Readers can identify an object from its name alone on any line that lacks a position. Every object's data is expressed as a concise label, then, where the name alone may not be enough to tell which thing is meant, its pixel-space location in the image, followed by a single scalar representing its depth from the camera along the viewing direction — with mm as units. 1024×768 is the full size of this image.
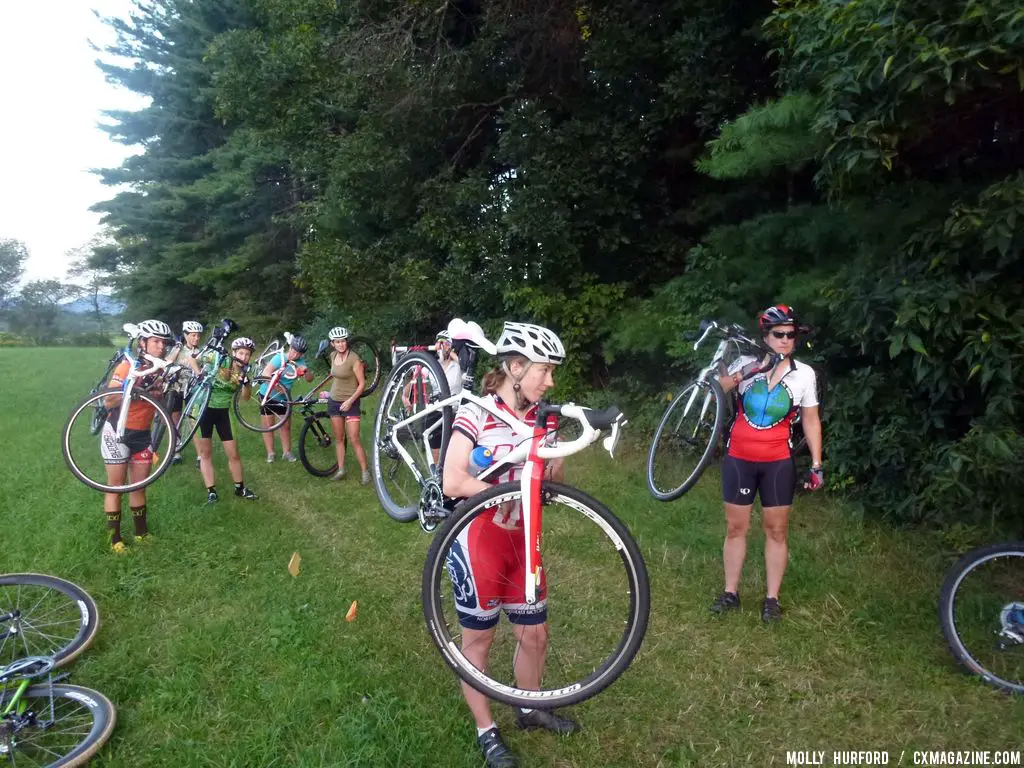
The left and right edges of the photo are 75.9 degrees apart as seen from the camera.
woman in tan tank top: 7691
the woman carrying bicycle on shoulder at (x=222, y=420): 7152
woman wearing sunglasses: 4023
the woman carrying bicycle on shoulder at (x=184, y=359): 6078
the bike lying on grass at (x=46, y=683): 3211
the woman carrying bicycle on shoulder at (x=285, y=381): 8670
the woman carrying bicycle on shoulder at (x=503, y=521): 2742
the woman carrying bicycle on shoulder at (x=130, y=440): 5434
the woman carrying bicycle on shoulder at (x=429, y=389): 3943
